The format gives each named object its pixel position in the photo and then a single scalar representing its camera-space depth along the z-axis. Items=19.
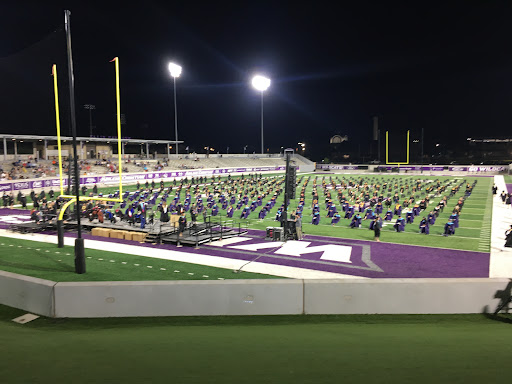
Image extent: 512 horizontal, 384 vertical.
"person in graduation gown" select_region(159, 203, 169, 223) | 19.02
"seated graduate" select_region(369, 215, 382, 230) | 17.67
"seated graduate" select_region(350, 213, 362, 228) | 21.38
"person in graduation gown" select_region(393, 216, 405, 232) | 20.22
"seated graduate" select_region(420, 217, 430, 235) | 19.58
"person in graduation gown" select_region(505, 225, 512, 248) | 16.33
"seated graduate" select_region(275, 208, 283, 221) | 22.82
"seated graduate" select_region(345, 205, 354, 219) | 24.90
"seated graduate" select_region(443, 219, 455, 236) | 19.23
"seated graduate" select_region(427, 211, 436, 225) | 21.67
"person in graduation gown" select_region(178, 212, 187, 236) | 16.91
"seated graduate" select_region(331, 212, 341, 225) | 22.51
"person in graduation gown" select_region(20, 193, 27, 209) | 27.45
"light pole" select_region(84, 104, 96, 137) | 75.86
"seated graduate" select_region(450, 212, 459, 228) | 20.49
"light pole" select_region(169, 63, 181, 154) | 63.12
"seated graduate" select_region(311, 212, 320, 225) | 22.29
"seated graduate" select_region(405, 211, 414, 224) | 23.08
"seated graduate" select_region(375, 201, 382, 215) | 25.31
